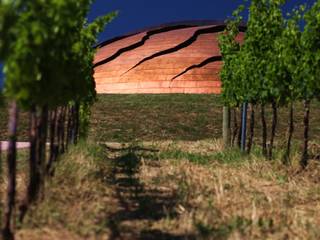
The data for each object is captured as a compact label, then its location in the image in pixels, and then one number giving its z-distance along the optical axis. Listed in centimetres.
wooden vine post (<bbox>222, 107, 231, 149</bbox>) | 1992
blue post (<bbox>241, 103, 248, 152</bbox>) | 1723
